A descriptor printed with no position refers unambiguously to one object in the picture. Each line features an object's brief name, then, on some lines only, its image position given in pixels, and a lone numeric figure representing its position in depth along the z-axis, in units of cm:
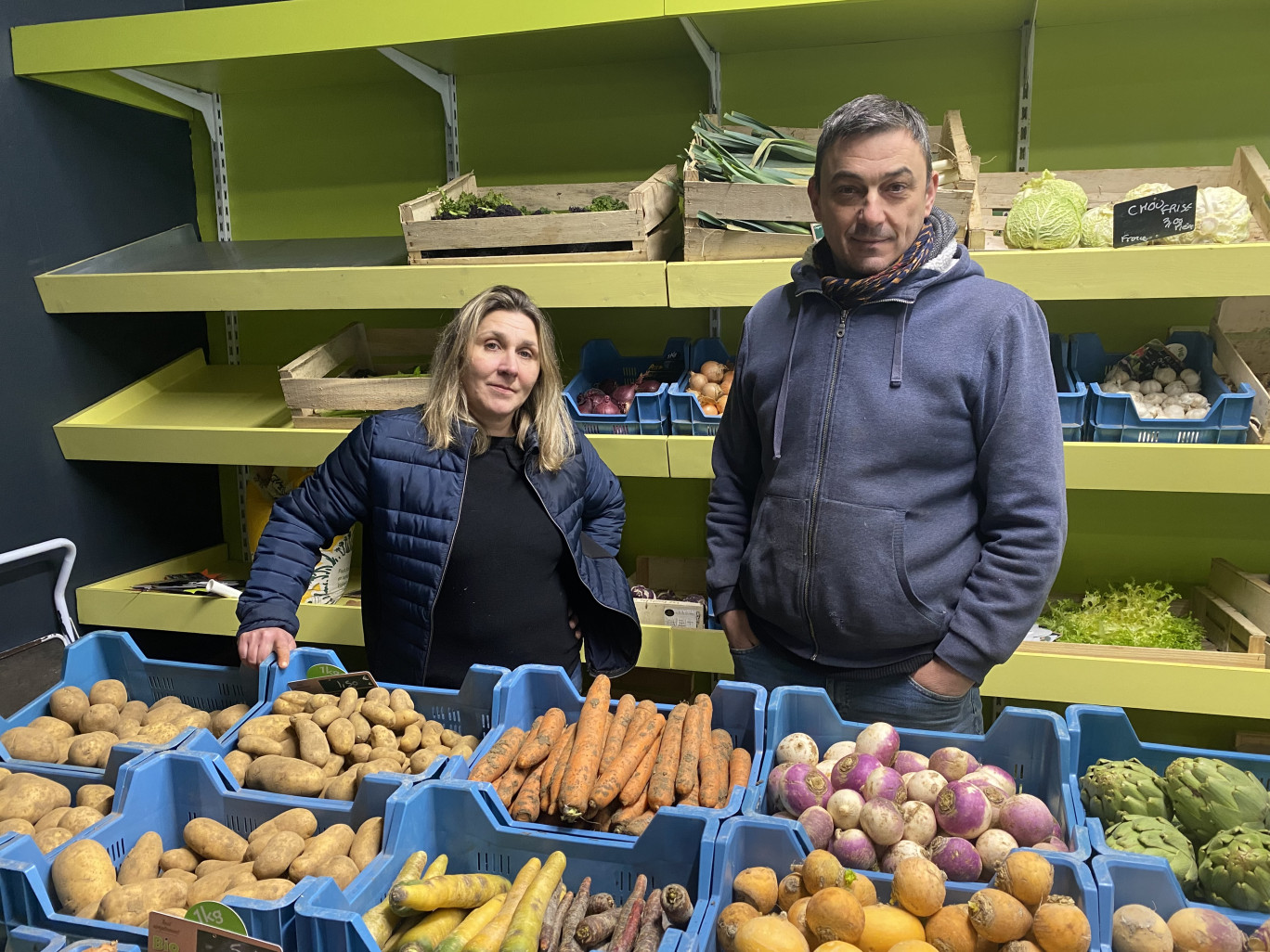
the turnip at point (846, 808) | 127
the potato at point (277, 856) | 131
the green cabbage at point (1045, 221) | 237
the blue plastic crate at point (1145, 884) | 113
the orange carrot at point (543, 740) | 151
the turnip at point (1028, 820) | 125
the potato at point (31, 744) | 167
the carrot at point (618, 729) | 149
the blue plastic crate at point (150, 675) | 192
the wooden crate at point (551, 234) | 265
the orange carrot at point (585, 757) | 135
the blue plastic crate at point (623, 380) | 276
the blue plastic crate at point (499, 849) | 121
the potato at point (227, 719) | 174
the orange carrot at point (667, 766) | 140
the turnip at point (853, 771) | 133
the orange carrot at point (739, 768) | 147
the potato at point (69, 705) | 179
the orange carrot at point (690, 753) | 143
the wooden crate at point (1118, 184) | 246
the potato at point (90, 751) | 164
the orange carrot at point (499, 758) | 148
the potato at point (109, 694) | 183
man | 160
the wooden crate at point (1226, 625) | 248
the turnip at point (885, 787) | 129
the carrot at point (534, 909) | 113
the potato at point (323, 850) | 130
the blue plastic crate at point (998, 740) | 142
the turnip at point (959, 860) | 120
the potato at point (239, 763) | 157
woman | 207
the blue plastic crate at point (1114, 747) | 150
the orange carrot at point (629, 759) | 138
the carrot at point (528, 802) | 139
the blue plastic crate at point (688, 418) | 271
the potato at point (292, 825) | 139
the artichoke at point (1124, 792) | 136
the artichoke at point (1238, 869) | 114
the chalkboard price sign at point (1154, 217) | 224
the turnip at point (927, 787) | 129
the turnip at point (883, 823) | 123
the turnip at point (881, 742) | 143
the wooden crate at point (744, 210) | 254
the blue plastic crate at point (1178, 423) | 241
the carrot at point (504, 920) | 114
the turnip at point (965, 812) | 124
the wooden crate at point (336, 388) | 286
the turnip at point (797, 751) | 144
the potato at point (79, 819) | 143
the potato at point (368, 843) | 132
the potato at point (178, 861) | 139
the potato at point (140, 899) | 123
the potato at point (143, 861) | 133
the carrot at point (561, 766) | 141
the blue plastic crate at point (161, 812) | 122
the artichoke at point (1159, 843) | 124
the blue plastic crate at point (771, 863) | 110
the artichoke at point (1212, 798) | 129
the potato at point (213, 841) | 140
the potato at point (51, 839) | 137
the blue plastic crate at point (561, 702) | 162
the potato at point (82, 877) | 126
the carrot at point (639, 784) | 141
